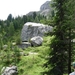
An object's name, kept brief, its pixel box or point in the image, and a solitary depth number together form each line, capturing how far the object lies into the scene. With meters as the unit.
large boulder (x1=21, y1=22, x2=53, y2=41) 69.81
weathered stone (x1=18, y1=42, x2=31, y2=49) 60.38
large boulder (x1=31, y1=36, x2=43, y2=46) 59.81
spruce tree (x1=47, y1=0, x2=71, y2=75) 22.32
